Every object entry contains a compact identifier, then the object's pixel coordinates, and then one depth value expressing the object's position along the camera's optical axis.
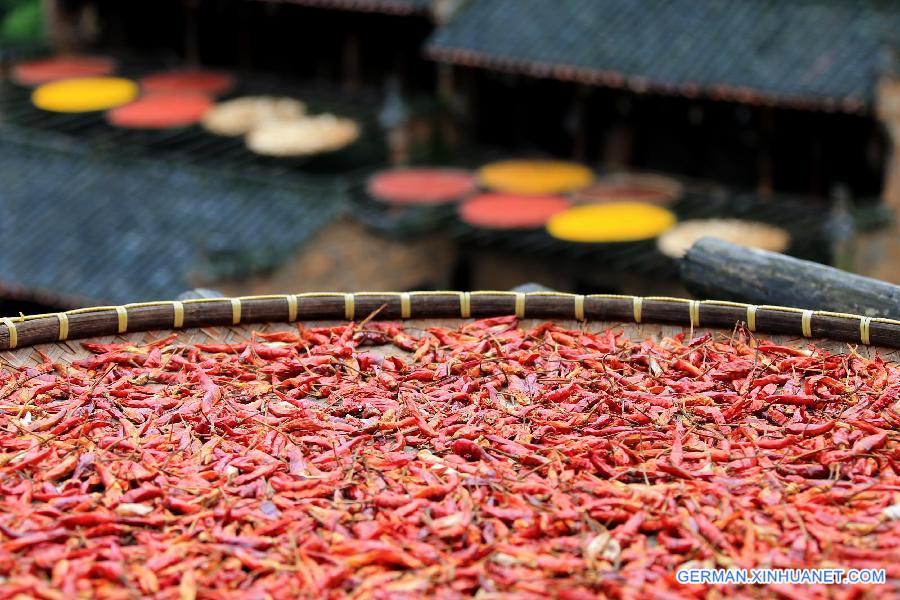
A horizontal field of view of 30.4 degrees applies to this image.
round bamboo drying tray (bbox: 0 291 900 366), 8.09
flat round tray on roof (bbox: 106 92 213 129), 22.59
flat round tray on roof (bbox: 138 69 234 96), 24.11
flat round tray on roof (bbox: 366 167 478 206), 20.41
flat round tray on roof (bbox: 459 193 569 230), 19.62
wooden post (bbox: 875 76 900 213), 17.73
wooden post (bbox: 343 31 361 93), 23.39
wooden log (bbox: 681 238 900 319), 8.89
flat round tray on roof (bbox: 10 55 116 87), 24.89
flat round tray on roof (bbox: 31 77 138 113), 23.28
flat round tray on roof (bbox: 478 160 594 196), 20.53
